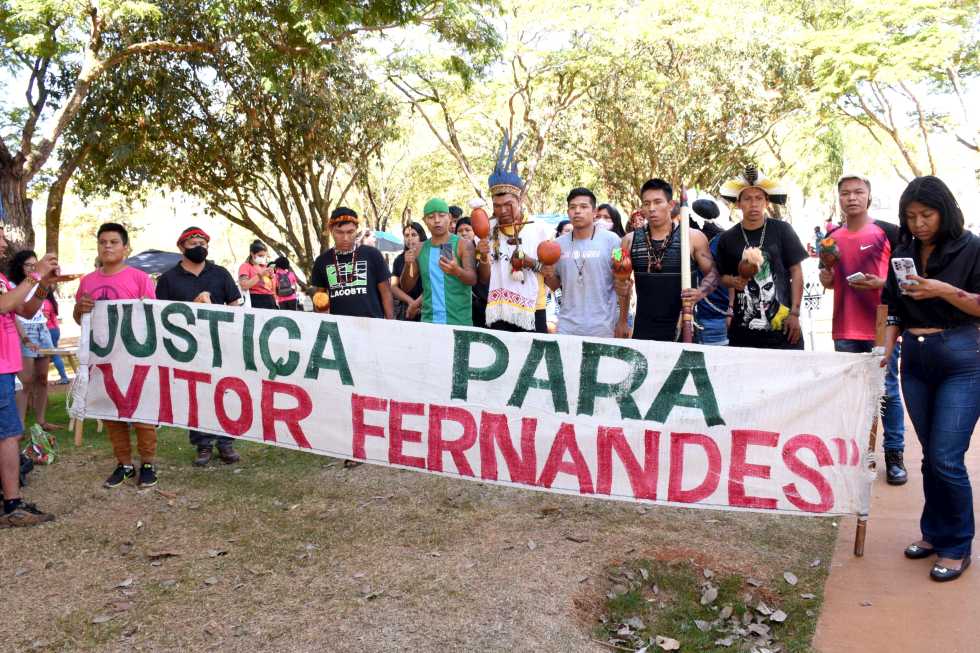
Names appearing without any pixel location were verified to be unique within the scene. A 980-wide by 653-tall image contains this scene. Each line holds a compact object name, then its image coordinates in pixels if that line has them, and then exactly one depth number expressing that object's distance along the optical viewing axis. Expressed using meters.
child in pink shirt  5.54
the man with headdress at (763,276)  5.07
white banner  3.99
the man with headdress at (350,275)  6.09
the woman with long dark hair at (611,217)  7.89
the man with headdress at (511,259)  5.27
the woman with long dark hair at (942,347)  3.79
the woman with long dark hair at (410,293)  7.20
